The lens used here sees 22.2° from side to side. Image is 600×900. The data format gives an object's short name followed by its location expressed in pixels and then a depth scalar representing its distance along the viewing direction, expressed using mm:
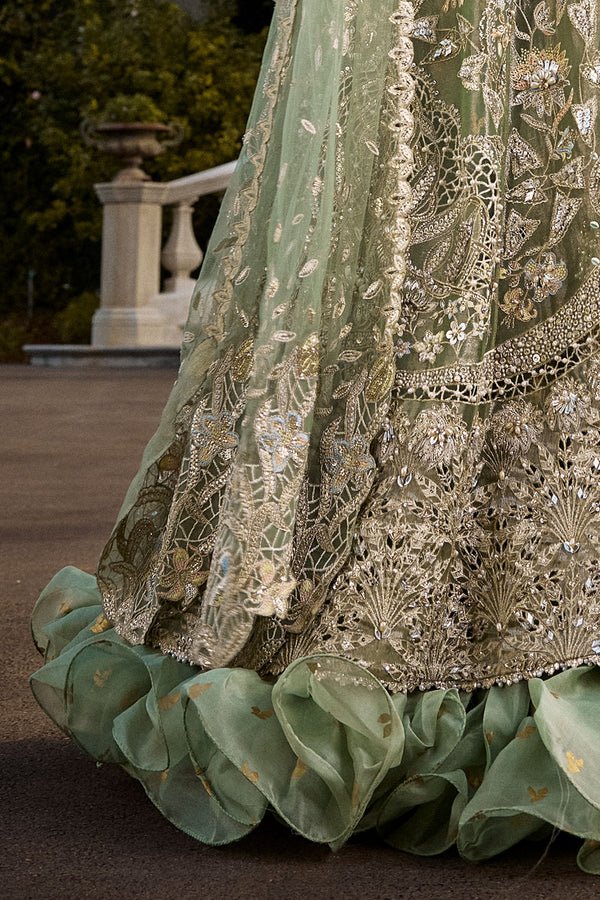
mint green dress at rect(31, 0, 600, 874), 1775
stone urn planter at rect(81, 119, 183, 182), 12781
